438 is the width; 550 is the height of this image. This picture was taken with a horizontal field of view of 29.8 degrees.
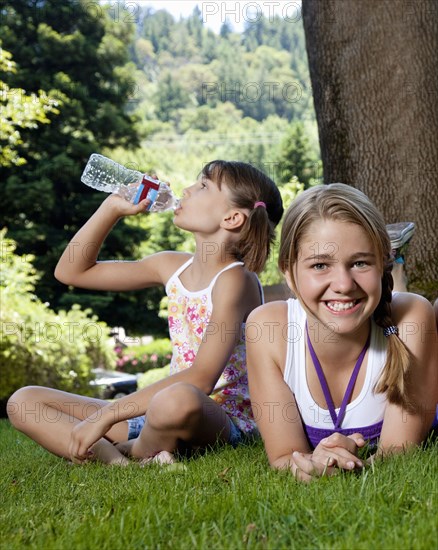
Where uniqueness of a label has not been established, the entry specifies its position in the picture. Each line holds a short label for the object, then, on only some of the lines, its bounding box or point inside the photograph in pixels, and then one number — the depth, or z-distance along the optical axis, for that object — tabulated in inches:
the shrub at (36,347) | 434.6
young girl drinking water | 143.3
